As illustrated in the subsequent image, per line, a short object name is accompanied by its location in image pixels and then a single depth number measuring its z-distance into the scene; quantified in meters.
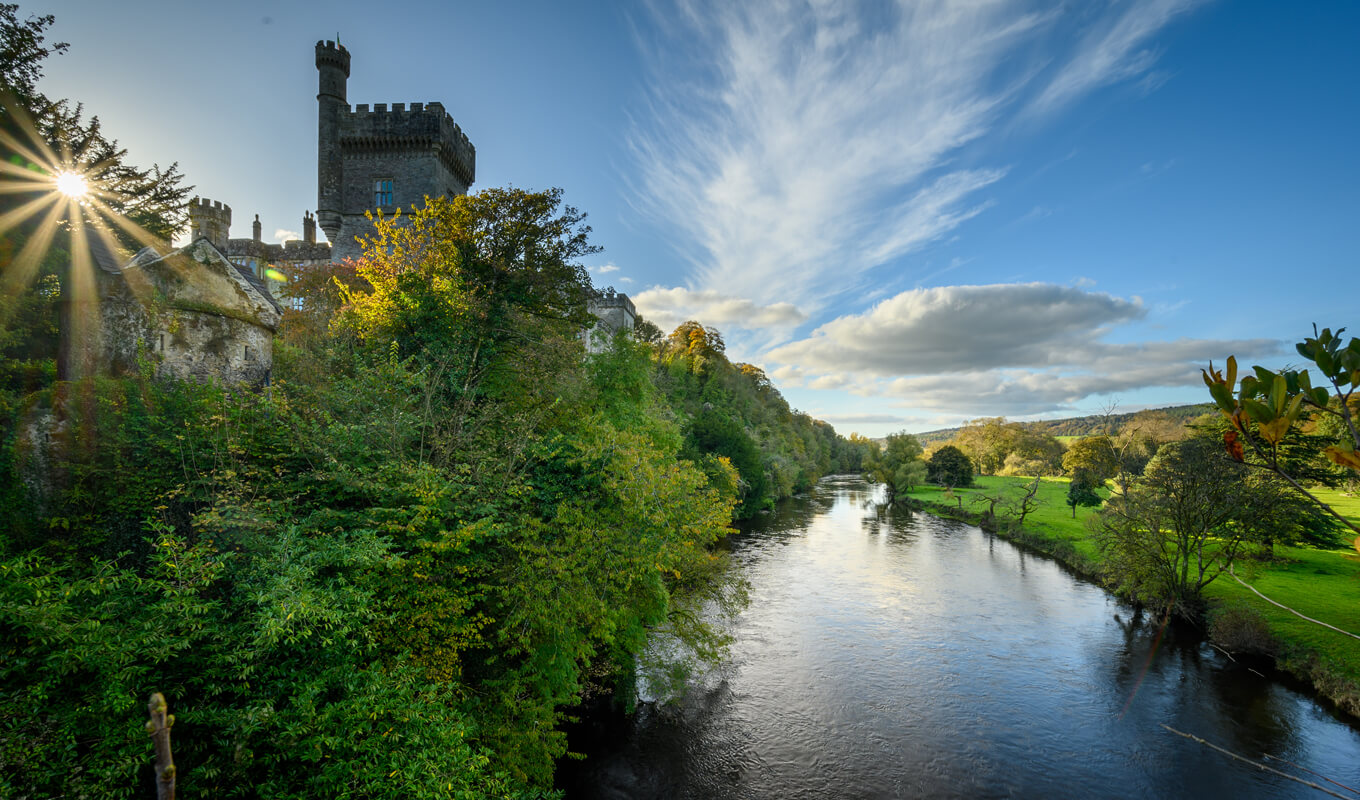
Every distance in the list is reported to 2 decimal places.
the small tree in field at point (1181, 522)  20.70
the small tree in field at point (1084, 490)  42.94
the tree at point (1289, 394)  2.95
